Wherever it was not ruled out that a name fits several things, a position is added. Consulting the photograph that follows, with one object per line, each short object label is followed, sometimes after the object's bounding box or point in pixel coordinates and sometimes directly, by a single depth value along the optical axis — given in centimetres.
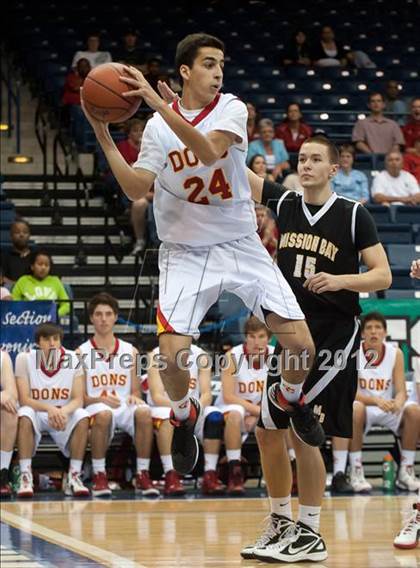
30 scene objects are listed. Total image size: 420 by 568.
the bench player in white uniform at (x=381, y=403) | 1038
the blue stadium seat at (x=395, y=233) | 1294
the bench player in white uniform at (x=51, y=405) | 1009
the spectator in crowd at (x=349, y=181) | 1353
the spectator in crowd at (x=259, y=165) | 1252
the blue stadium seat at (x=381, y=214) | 1361
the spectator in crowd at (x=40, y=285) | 1139
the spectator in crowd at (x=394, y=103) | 1655
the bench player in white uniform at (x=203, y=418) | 1024
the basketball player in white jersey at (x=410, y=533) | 694
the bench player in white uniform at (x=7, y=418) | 1011
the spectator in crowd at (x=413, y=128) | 1566
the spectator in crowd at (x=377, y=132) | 1539
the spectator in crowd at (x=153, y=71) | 1588
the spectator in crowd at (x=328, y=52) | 1845
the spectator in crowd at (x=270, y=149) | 1393
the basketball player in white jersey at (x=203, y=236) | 596
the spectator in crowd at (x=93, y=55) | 1661
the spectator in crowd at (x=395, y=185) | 1393
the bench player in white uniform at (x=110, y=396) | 1016
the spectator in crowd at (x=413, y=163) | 1462
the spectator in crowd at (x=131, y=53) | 1672
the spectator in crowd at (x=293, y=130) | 1500
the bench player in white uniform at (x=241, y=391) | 1024
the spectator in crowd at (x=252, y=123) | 1440
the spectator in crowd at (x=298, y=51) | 1836
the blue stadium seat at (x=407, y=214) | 1369
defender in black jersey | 654
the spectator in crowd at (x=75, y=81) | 1595
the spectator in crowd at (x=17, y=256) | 1201
